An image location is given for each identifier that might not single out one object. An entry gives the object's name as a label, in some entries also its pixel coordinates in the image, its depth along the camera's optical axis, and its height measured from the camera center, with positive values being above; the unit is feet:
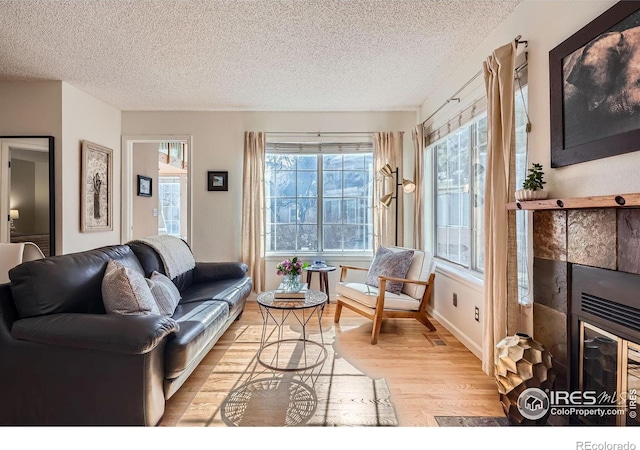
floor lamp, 11.65 +1.51
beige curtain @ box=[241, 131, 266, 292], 13.15 +0.77
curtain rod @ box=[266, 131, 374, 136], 13.46 +4.04
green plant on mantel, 5.82 +0.83
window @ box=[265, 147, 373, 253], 13.78 +0.98
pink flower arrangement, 9.18 -1.33
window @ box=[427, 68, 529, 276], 6.84 +1.11
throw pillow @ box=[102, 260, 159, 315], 5.82 -1.37
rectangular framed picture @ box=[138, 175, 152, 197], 14.87 +1.91
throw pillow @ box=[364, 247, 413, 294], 10.12 -1.49
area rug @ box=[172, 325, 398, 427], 5.63 -3.59
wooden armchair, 9.15 -2.33
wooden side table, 11.86 -2.12
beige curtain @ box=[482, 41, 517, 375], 6.50 +0.28
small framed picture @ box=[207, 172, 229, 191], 13.39 +1.84
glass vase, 8.61 -1.79
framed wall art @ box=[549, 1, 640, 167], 4.28 +2.12
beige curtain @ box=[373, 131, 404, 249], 13.05 +1.71
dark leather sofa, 5.04 -2.31
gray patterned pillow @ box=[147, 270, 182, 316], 6.87 -1.64
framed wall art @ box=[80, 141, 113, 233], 11.64 +1.44
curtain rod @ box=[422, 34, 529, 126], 6.53 +4.03
